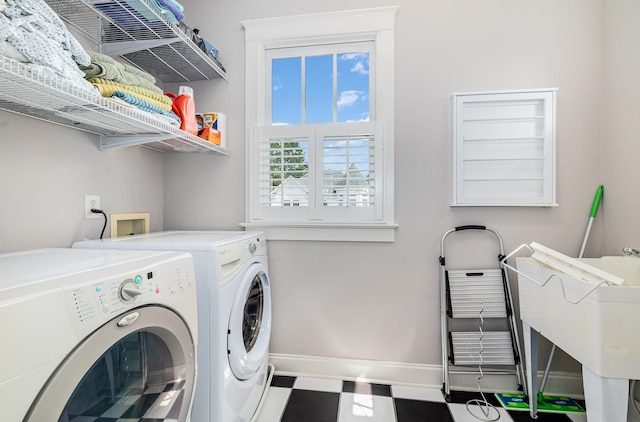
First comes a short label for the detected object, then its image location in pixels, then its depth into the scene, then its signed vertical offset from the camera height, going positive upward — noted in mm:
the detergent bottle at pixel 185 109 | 1586 +517
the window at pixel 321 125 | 1840 +505
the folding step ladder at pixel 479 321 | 1682 -699
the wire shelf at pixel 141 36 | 1292 +859
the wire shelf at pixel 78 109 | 811 +350
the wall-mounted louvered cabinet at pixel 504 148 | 1697 +326
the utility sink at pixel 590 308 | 1008 -401
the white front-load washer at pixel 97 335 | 532 -294
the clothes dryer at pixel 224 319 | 1147 -489
